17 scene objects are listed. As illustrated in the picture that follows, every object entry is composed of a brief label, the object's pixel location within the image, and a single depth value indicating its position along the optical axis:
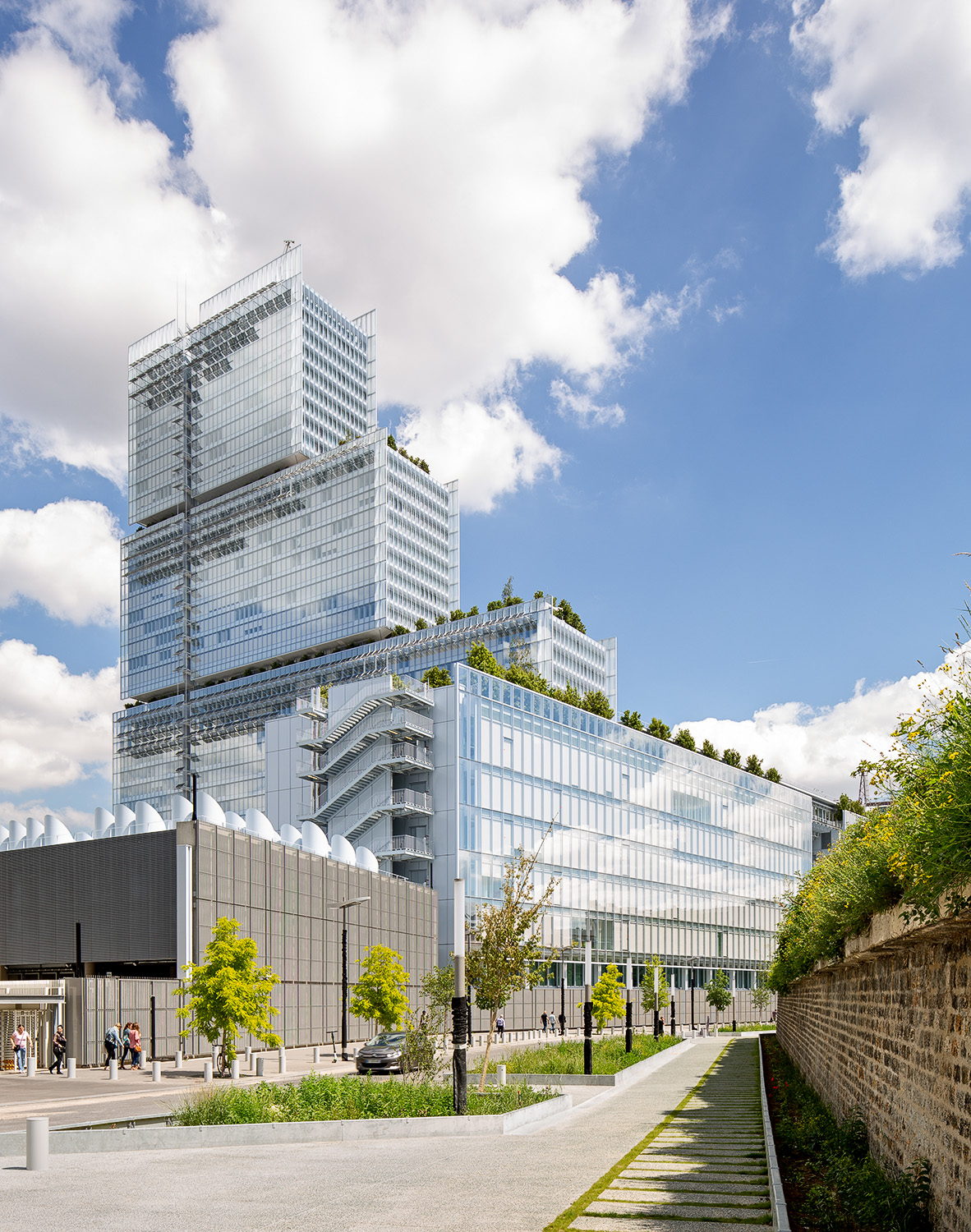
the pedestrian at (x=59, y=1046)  36.26
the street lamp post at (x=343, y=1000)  44.38
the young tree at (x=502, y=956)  27.86
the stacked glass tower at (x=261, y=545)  158.38
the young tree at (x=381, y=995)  40.34
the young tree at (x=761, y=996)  87.71
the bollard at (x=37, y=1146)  16.52
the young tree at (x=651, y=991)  77.88
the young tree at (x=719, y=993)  89.44
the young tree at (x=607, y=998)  49.61
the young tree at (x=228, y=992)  32.94
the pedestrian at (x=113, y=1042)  37.79
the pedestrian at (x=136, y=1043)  38.06
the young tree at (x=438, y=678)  77.12
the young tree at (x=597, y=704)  87.19
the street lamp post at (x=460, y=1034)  21.34
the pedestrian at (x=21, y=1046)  38.53
